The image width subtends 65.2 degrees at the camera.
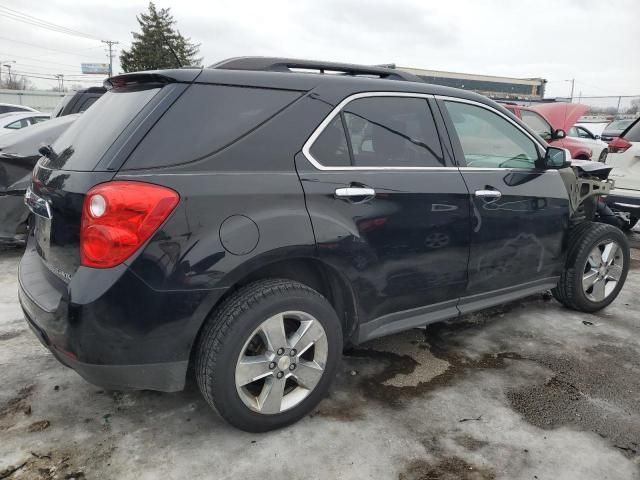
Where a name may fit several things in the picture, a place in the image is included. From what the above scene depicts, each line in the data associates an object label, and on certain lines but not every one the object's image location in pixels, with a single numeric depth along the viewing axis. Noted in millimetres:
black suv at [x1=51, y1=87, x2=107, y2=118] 6777
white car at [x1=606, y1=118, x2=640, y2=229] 6250
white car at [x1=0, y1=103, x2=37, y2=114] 13298
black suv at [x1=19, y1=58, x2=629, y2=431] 2049
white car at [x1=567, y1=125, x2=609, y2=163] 12475
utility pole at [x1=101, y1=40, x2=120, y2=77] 69375
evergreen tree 36375
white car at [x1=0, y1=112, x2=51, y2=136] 10055
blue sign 84294
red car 9141
